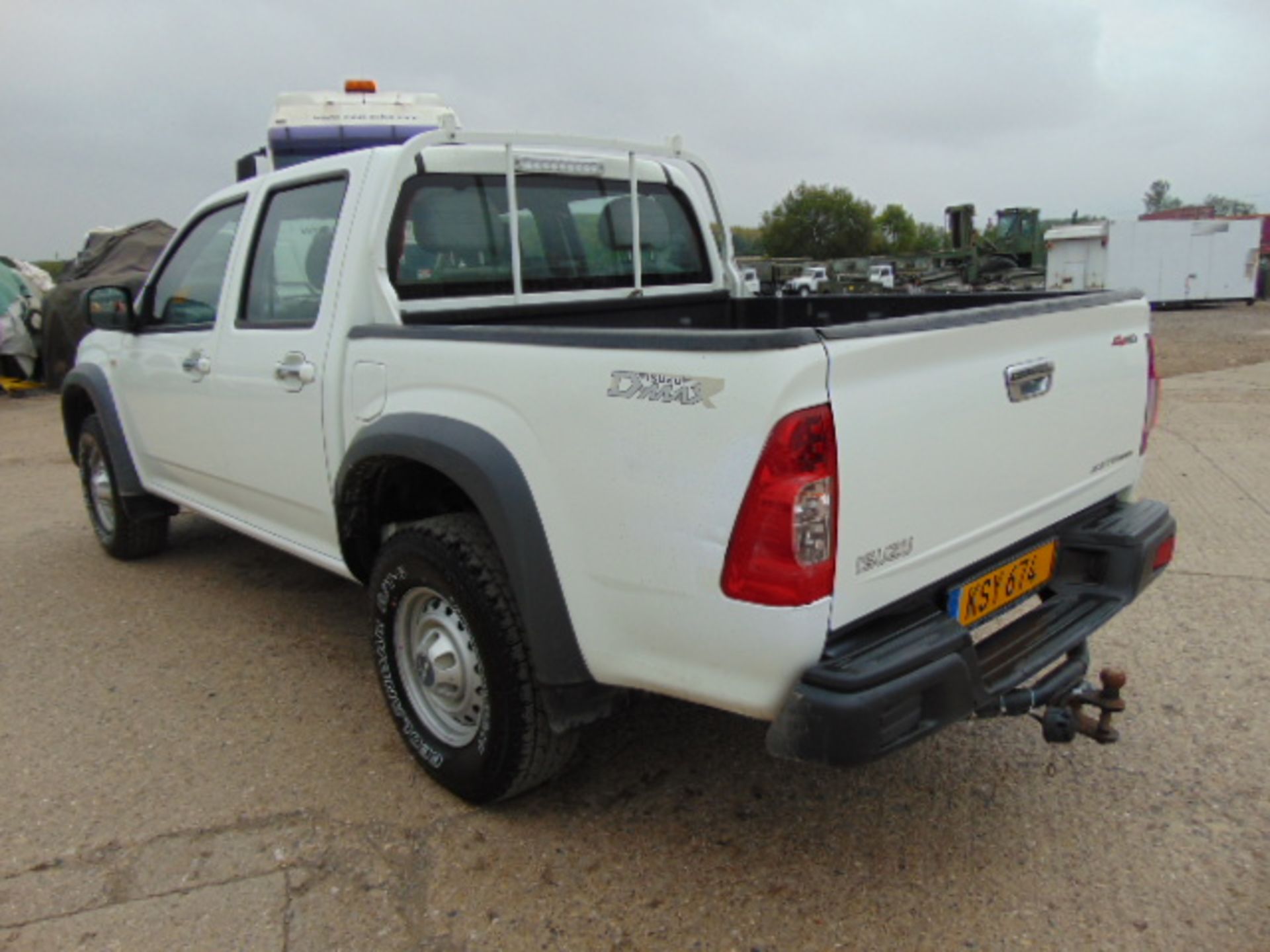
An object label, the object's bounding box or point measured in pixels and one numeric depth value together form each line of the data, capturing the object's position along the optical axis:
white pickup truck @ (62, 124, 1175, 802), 2.00
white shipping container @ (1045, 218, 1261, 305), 26.23
